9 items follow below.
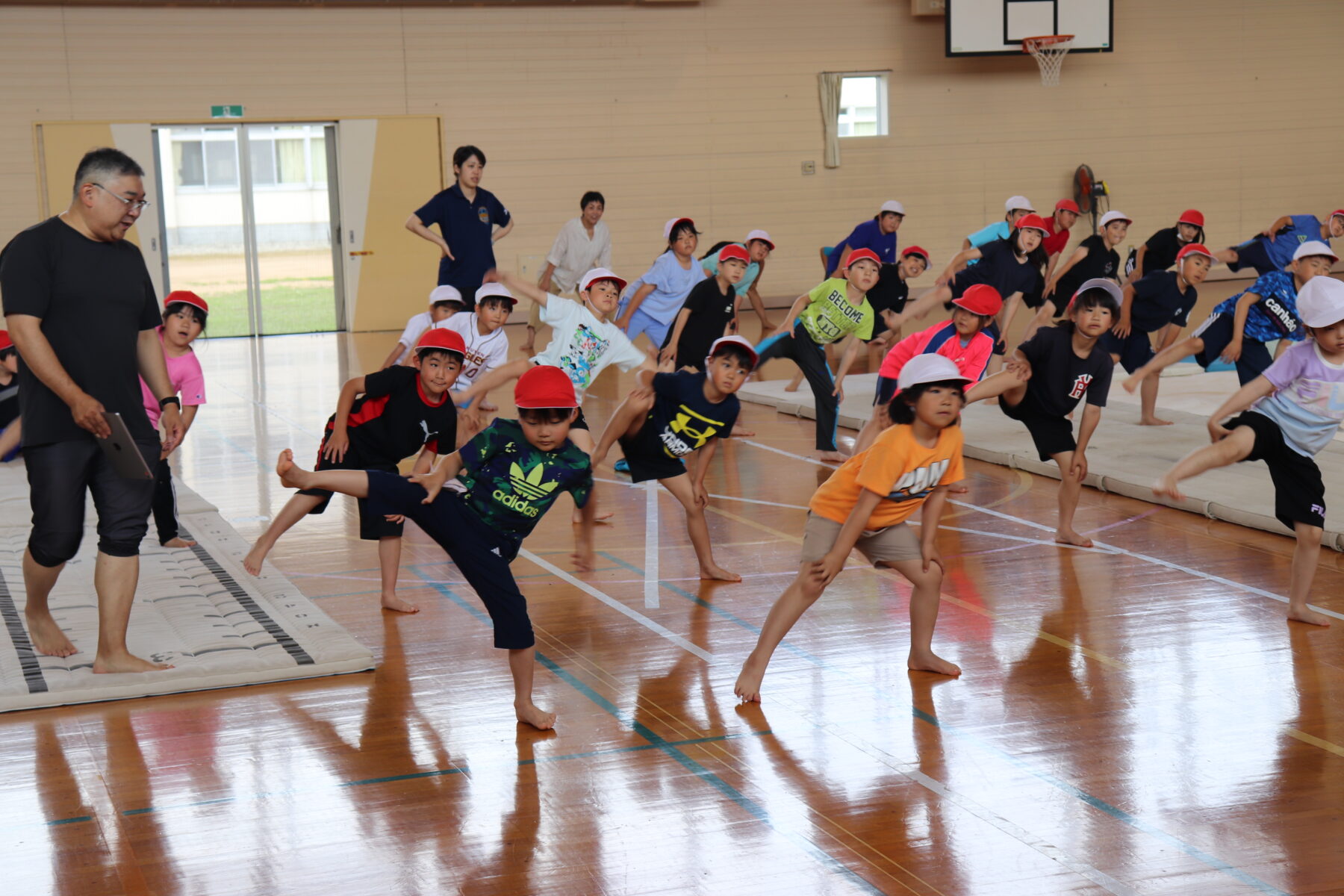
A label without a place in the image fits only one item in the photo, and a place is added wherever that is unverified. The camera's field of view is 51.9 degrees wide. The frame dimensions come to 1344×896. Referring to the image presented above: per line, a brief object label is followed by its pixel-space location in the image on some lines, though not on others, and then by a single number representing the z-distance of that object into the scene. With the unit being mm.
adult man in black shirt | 4902
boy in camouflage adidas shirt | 4781
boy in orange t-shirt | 4816
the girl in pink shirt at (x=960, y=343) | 7766
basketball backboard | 20859
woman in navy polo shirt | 11352
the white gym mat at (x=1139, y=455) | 7961
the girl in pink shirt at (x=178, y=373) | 6980
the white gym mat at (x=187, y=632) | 5211
